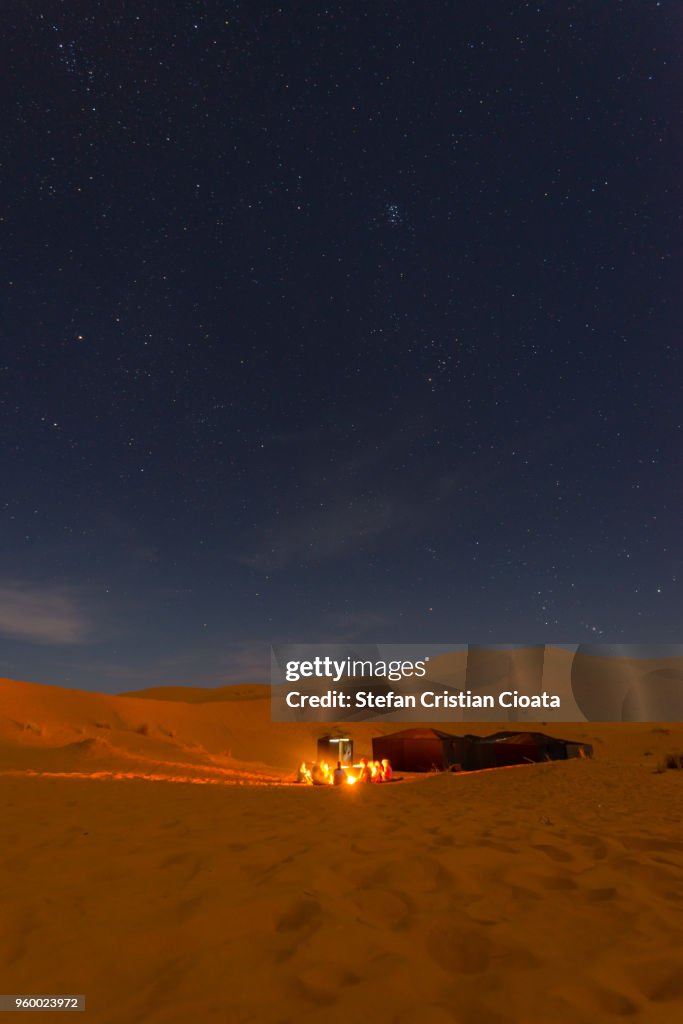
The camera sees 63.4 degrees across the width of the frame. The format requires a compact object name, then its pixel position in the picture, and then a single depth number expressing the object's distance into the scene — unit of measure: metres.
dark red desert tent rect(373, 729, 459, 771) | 19.17
